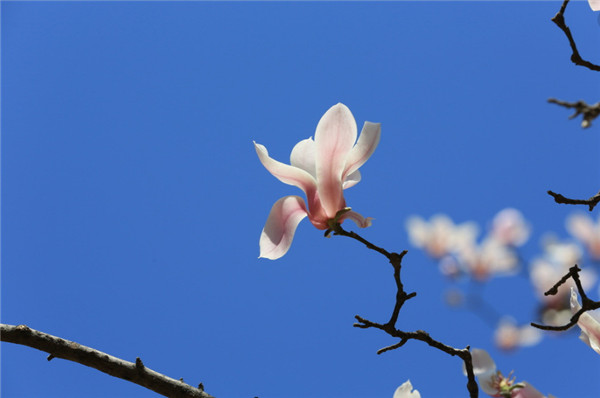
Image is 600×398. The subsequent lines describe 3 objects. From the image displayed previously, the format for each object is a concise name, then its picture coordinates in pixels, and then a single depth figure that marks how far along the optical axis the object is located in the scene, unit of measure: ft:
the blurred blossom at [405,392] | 7.48
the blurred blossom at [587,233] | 21.06
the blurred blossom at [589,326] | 7.26
